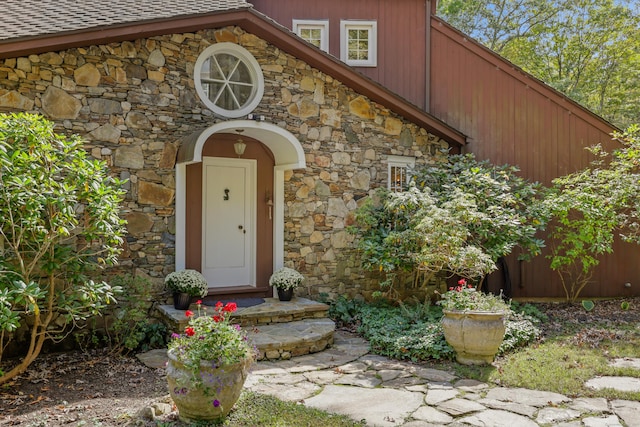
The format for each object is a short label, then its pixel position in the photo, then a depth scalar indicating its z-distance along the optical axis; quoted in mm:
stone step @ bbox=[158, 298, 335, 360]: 5801
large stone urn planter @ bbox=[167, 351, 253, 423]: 3658
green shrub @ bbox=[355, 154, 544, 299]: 6750
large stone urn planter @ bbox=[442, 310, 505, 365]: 5324
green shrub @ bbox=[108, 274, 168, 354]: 5898
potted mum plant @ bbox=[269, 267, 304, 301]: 7215
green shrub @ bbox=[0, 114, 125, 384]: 4391
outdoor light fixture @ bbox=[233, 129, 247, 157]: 7395
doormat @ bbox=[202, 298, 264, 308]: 7007
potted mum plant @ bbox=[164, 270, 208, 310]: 6334
